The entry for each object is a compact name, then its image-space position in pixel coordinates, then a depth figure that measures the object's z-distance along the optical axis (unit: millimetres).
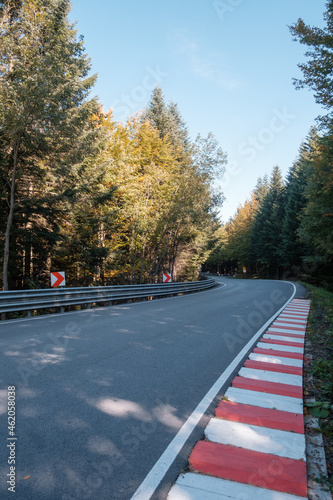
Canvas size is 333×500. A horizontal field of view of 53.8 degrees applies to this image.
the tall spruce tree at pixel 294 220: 37406
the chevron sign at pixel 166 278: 19361
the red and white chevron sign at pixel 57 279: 11328
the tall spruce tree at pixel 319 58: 12320
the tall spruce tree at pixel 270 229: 47031
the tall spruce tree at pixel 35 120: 11898
